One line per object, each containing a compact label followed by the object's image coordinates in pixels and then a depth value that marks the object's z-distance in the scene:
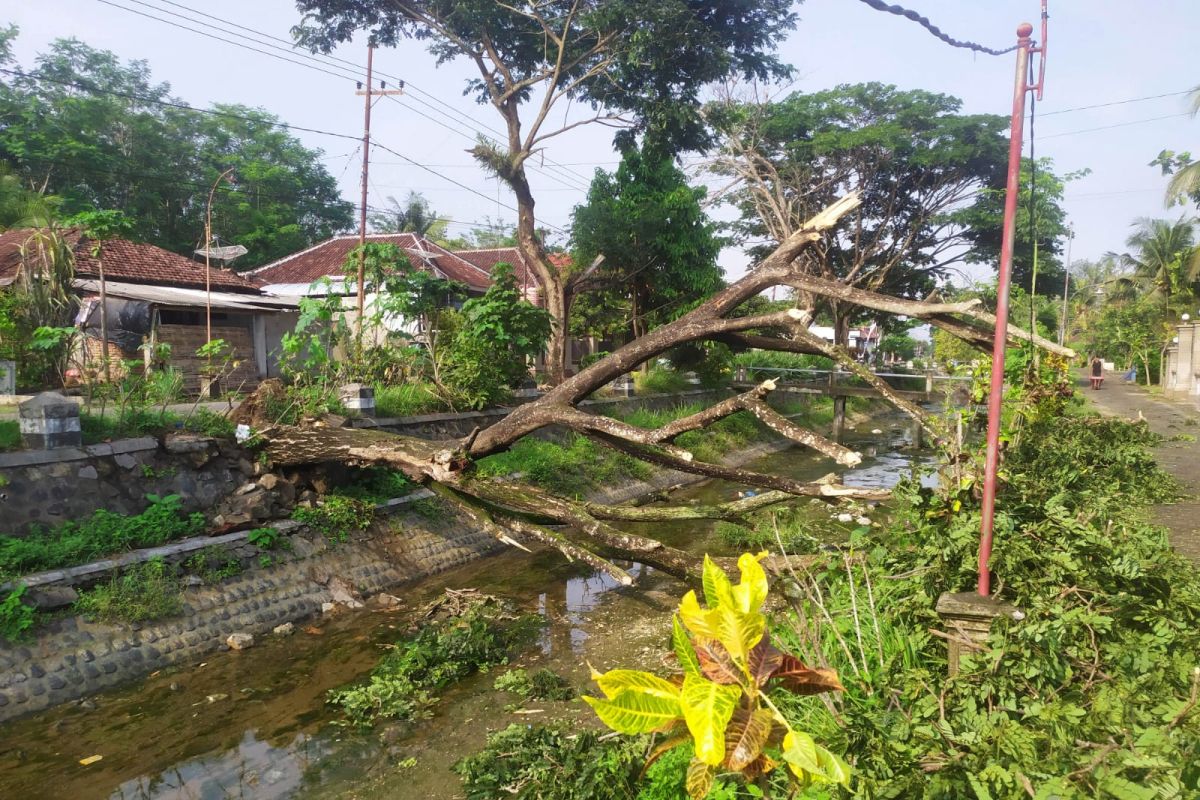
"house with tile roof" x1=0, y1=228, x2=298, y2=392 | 15.51
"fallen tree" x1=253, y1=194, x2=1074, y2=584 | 6.30
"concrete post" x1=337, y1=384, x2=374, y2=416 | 11.07
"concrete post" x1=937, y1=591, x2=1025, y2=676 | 3.84
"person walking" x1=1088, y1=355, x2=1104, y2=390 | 31.55
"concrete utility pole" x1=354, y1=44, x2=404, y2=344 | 15.76
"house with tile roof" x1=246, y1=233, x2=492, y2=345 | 22.97
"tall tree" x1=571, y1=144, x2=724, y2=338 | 19.70
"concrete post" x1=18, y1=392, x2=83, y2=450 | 7.67
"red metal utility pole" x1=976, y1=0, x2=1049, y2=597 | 3.60
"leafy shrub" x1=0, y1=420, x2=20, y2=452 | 7.68
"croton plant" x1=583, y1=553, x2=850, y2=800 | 1.98
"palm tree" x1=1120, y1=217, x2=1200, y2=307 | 29.89
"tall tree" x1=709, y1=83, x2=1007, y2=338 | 24.44
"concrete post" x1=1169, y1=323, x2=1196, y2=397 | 26.13
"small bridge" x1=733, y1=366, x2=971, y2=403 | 21.20
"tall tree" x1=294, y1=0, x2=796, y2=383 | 14.62
